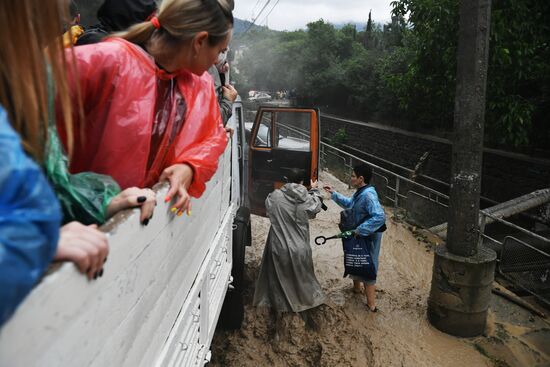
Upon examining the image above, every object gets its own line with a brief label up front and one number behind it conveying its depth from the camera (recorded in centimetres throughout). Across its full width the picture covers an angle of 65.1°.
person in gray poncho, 452
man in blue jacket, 456
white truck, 73
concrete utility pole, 385
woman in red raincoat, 148
